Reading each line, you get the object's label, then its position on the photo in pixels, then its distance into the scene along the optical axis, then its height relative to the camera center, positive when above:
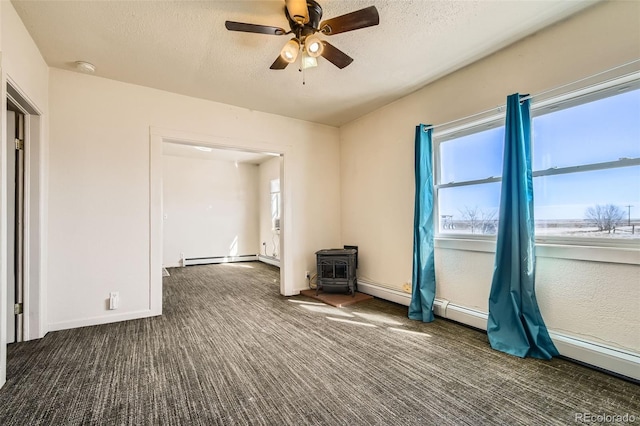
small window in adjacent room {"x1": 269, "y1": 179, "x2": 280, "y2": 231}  6.97 +0.31
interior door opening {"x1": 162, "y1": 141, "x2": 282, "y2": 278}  6.71 +0.24
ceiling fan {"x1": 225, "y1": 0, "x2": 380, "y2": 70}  1.80 +1.26
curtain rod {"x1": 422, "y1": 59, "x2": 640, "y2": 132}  1.97 +0.98
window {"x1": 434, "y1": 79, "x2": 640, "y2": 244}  2.00 +0.37
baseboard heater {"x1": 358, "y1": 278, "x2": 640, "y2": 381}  1.91 -1.02
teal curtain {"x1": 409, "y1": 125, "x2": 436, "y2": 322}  3.17 -0.20
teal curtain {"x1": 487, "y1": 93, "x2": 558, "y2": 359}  2.29 -0.38
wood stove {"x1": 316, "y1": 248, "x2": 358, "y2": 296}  4.03 -0.79
